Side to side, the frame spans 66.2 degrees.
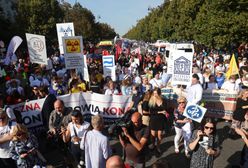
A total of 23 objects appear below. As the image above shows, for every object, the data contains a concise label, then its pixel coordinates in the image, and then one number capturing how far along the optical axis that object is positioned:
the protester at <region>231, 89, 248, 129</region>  5.11
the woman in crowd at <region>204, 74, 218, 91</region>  6.77
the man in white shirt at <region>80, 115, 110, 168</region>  2.94
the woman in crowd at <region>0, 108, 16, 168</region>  3.25
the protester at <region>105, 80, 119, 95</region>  6.11
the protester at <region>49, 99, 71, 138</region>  3.80
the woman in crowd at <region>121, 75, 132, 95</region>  6.22
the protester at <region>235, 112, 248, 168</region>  3.14
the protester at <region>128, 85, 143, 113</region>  5.27
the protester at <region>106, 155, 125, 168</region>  2.06
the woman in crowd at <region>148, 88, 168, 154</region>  4.58
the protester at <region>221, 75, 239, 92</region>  6.49
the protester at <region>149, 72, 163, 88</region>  7.07
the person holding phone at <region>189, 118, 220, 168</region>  2.86
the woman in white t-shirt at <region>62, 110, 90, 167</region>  3.46
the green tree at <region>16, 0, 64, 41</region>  28.19
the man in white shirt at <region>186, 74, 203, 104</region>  5.26
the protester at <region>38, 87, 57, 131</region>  4.65
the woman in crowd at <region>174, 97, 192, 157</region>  4.51
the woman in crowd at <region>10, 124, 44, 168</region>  3.02
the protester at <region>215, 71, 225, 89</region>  7.56
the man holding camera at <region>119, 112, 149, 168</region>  2.97
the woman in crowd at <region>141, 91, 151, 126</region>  4.68
